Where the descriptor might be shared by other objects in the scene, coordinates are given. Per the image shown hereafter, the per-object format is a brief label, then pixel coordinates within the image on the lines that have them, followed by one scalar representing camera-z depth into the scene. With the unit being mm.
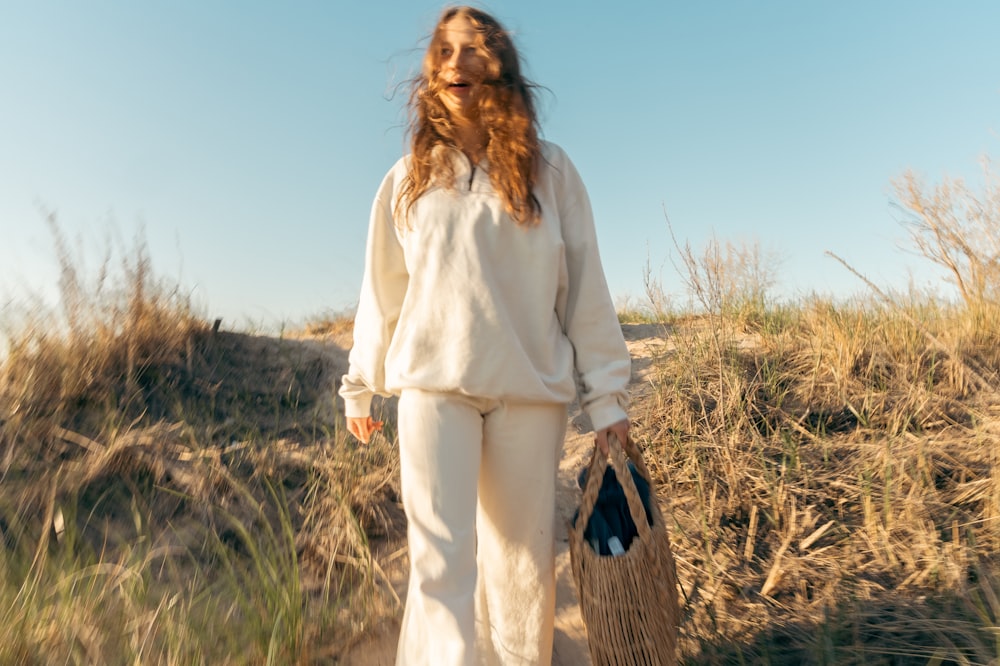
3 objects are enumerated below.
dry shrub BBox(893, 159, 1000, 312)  5516
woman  1971
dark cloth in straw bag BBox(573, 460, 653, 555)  2088
